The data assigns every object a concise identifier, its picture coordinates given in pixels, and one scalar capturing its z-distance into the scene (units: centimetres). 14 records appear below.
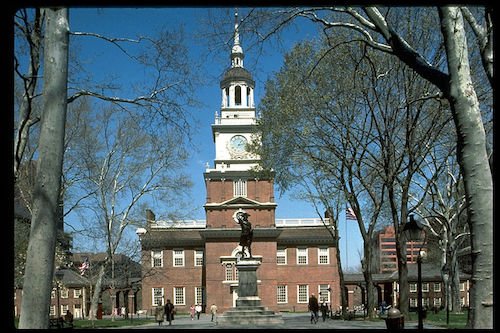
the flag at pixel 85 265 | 3468
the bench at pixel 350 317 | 3090
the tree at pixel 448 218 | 3115
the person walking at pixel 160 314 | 3319
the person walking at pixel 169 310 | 3300
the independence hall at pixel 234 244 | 5438
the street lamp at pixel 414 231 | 1410
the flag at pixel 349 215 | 3229
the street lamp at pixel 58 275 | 3059
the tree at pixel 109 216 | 3070
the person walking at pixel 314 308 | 2983
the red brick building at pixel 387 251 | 15300
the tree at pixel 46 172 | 810
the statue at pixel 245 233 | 2930
